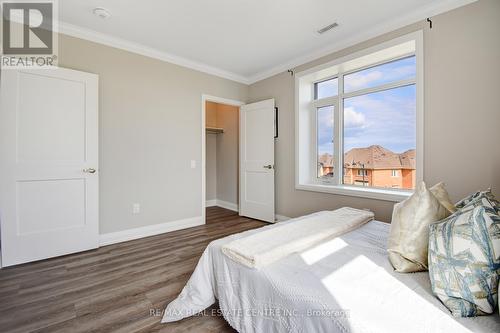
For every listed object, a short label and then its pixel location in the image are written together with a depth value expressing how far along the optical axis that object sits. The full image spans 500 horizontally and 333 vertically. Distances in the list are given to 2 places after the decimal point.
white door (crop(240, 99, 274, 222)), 3.99
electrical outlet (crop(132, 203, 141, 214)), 3.20
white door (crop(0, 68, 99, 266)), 2.35
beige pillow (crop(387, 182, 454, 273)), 1.19
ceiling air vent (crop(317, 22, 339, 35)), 2.67
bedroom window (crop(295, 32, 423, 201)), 2.71
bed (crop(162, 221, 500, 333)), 0.85
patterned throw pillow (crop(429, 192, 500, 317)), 0.87
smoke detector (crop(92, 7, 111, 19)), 2.40
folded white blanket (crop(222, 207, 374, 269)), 1.29
